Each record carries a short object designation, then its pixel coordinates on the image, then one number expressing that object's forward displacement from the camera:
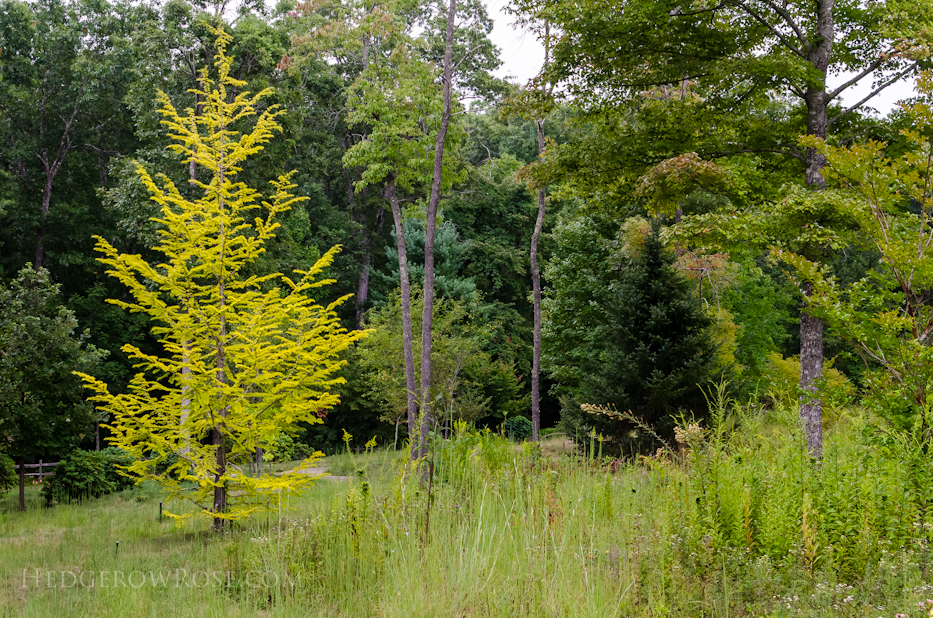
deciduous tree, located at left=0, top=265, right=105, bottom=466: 12.83
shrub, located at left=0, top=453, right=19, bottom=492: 13.41
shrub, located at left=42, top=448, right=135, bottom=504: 14.63
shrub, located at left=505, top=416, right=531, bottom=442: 27.00
